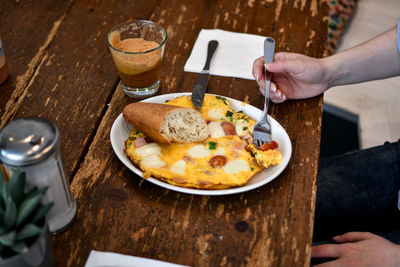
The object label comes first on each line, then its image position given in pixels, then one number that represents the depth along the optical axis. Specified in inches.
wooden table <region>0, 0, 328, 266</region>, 34.8
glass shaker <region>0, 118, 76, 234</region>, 28.4
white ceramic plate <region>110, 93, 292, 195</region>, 36.1
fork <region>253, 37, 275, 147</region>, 42.3
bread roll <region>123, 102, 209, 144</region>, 39.7
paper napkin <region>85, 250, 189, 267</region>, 32.9
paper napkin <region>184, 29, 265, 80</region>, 53.8
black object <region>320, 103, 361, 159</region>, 88.3
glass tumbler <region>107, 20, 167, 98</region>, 46.3
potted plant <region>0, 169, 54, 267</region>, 26.0
